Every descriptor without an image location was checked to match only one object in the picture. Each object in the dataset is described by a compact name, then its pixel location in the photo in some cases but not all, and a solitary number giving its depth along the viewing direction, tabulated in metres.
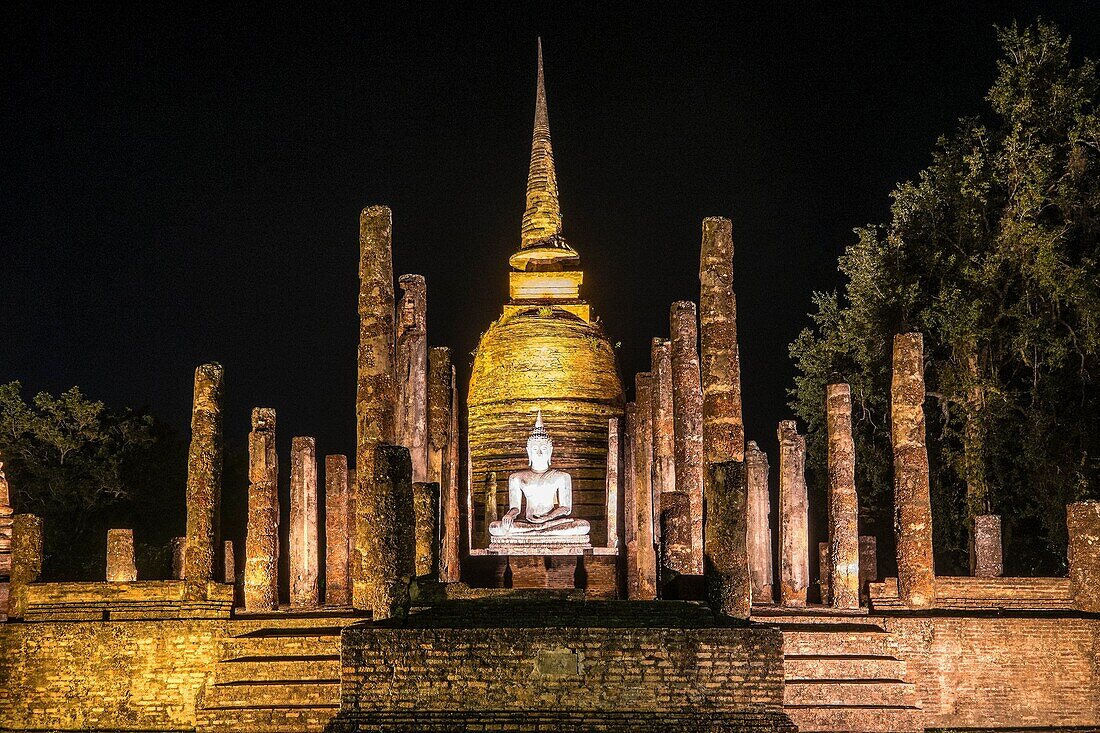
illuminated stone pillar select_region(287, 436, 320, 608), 19.38
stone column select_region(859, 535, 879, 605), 19.97
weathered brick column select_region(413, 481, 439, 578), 14.95
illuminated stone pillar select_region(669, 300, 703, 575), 18.34
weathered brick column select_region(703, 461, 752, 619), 14.02
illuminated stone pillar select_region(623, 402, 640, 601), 21.47
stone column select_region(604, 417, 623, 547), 22.61
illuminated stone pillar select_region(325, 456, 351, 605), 19.64
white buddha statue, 21.62
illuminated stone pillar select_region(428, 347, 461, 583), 20.14
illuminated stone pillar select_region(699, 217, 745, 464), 17.31
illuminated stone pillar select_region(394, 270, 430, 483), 19.47
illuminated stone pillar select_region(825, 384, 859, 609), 17.31
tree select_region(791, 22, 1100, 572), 22.02
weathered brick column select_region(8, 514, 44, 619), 16.27
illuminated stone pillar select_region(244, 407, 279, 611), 17.31
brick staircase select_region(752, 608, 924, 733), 13.67
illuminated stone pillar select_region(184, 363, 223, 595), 16.78
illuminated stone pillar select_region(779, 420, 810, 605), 19.98
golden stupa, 27.70
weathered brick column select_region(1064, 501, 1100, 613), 16.62
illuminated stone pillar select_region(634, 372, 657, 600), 20.00
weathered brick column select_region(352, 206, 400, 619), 16.62
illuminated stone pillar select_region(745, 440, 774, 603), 19.72
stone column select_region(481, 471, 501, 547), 23.81
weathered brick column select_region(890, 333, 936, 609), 16.64
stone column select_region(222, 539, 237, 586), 21.14
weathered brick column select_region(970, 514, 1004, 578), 19.55
